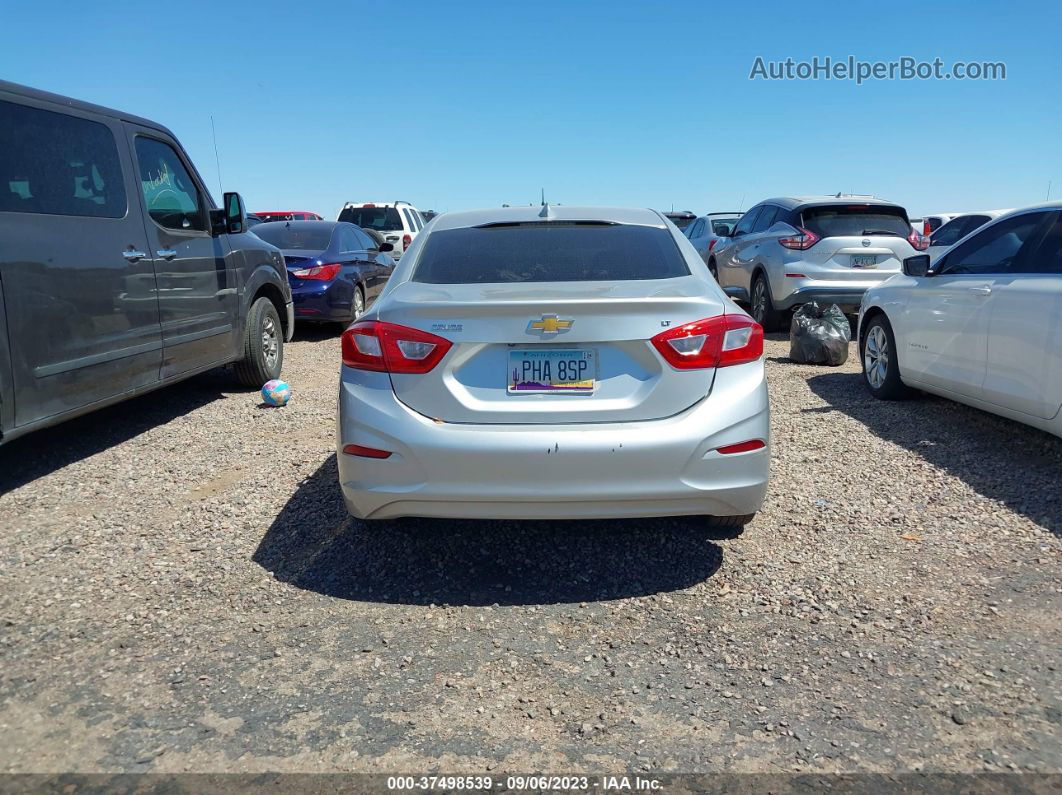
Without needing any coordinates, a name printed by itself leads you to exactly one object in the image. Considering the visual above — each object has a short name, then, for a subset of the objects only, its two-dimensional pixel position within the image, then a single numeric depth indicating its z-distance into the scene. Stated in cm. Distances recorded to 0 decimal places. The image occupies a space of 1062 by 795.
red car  2524
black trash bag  859
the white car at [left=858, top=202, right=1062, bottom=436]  479
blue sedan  1050
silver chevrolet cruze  318
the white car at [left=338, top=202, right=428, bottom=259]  1812
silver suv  986
